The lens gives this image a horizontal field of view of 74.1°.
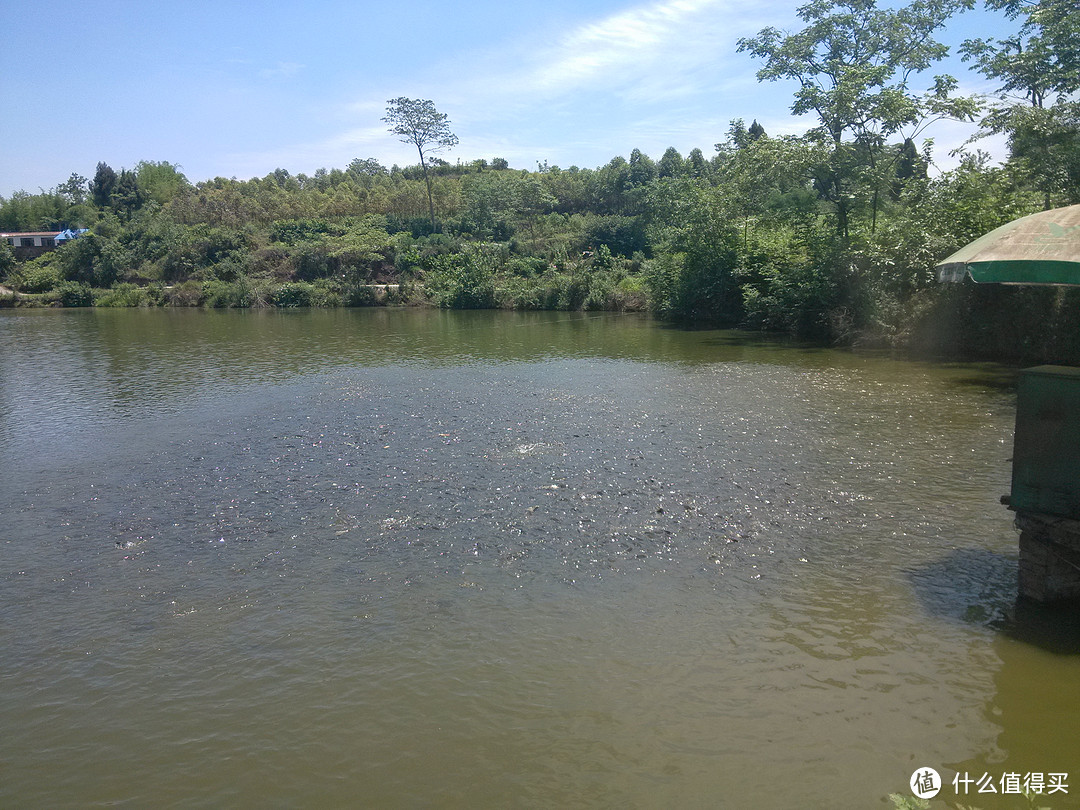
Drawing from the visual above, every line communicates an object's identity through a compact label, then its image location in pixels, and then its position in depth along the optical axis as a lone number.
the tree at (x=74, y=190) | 99.38
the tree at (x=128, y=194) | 84.69
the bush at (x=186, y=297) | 58.75
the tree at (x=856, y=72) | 24.97
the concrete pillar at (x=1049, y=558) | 6.12
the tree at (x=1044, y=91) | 19.28
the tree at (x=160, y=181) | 87.12
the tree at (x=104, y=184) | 87.94
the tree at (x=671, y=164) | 68.69
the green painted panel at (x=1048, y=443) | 6.11
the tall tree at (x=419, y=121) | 66.44
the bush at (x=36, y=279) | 63.44
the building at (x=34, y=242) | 74.44
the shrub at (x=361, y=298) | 54.94
